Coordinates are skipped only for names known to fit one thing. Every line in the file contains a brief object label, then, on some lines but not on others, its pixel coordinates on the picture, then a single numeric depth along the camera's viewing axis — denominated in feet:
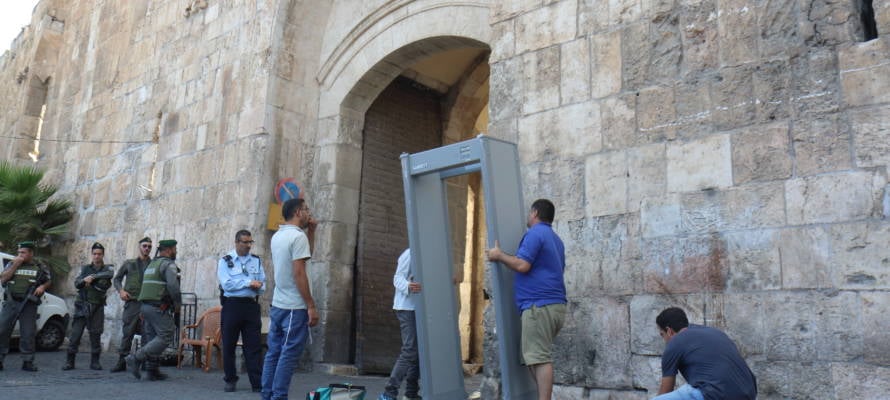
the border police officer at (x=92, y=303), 27.35
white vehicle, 34.40
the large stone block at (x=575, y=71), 19.29
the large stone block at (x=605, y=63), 18.71
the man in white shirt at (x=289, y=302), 16.58
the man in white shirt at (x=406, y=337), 19.19
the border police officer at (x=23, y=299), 25.84
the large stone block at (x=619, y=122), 18.20
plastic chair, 26.78
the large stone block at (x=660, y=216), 17.12
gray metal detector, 15.70
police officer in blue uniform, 20.59
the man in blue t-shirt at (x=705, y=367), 12.04
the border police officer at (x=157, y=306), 23.17
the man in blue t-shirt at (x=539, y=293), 15.14
